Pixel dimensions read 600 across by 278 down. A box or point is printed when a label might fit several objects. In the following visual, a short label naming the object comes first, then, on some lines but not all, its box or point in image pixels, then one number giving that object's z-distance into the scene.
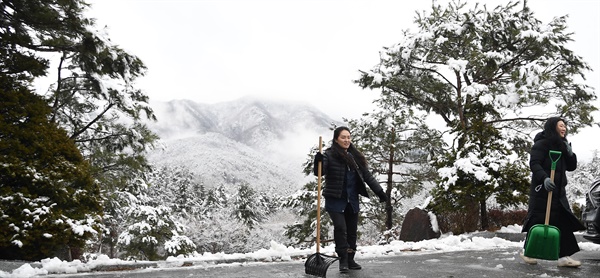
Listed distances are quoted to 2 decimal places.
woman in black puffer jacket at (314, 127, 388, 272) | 5.54
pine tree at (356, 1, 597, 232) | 13.83
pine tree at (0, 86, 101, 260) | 6.55
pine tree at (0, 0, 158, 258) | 9.85
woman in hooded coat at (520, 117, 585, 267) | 5.78
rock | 12.10
